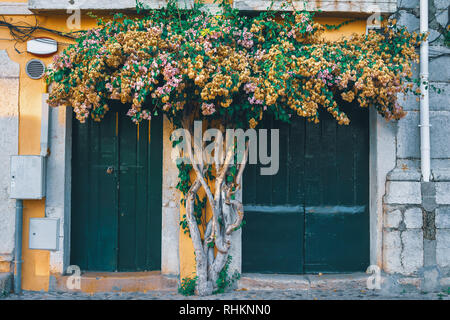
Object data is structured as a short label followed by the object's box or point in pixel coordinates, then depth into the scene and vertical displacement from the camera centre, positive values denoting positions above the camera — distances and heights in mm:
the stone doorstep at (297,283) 5141 -1360
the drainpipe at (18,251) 5074 -961
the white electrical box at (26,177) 4996 -39
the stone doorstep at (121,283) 5137 -1371
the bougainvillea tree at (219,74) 4184 +1057
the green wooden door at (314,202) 5449 -364
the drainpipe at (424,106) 5031 +848
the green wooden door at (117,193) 5426 -251
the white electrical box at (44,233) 5066 -733
